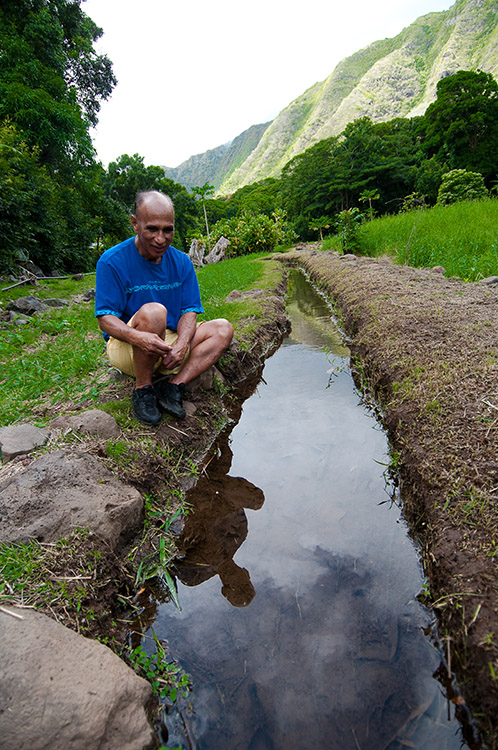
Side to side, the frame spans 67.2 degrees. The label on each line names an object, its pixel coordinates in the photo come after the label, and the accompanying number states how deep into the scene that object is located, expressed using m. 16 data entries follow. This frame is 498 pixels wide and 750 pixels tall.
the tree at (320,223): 23.11
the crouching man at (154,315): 2.35
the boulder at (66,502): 1.67
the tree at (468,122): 23.23
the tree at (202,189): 28.58
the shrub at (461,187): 12.95
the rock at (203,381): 3.11
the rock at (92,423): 2.41
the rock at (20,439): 2.15
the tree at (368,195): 19.64
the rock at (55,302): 7.38
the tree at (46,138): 9.19
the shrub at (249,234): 21.09
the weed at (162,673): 1.37
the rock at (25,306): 6.54
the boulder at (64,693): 1.03
